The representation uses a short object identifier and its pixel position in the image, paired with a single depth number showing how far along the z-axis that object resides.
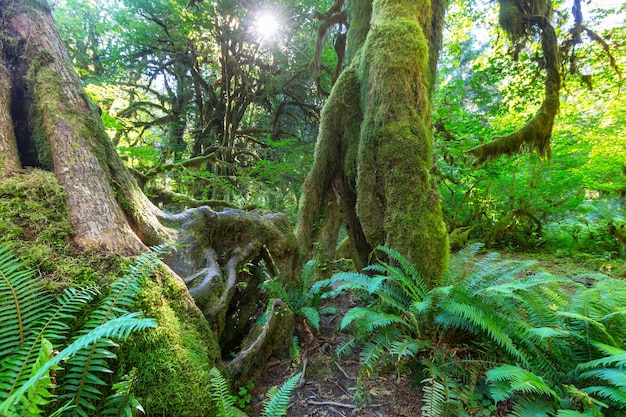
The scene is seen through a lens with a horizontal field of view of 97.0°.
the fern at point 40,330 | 0.95
